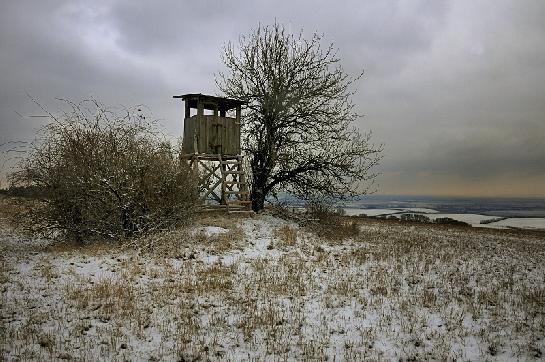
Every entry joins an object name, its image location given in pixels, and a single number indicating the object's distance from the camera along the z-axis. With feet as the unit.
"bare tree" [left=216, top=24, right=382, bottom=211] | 65.57
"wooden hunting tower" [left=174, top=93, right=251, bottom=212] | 62.39
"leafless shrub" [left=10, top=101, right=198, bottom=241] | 41.34
